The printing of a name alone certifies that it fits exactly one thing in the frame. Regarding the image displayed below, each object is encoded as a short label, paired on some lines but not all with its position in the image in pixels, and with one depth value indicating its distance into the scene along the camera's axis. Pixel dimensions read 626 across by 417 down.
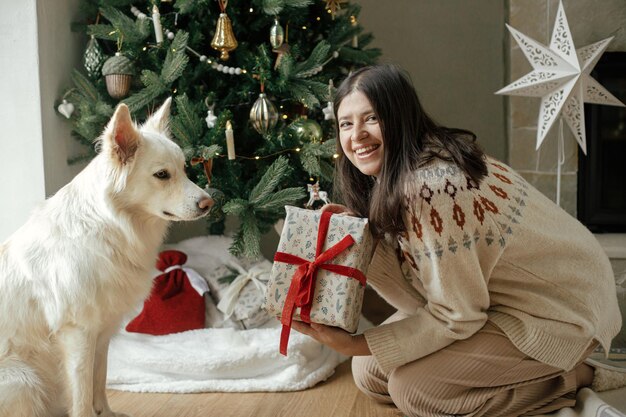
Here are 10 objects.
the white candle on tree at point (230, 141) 2.19
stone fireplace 2.67
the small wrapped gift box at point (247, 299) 2.32
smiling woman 1.48
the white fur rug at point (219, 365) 2.10
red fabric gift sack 2.30
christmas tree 2.20
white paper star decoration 2.28
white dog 1.55
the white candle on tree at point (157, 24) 2.21
